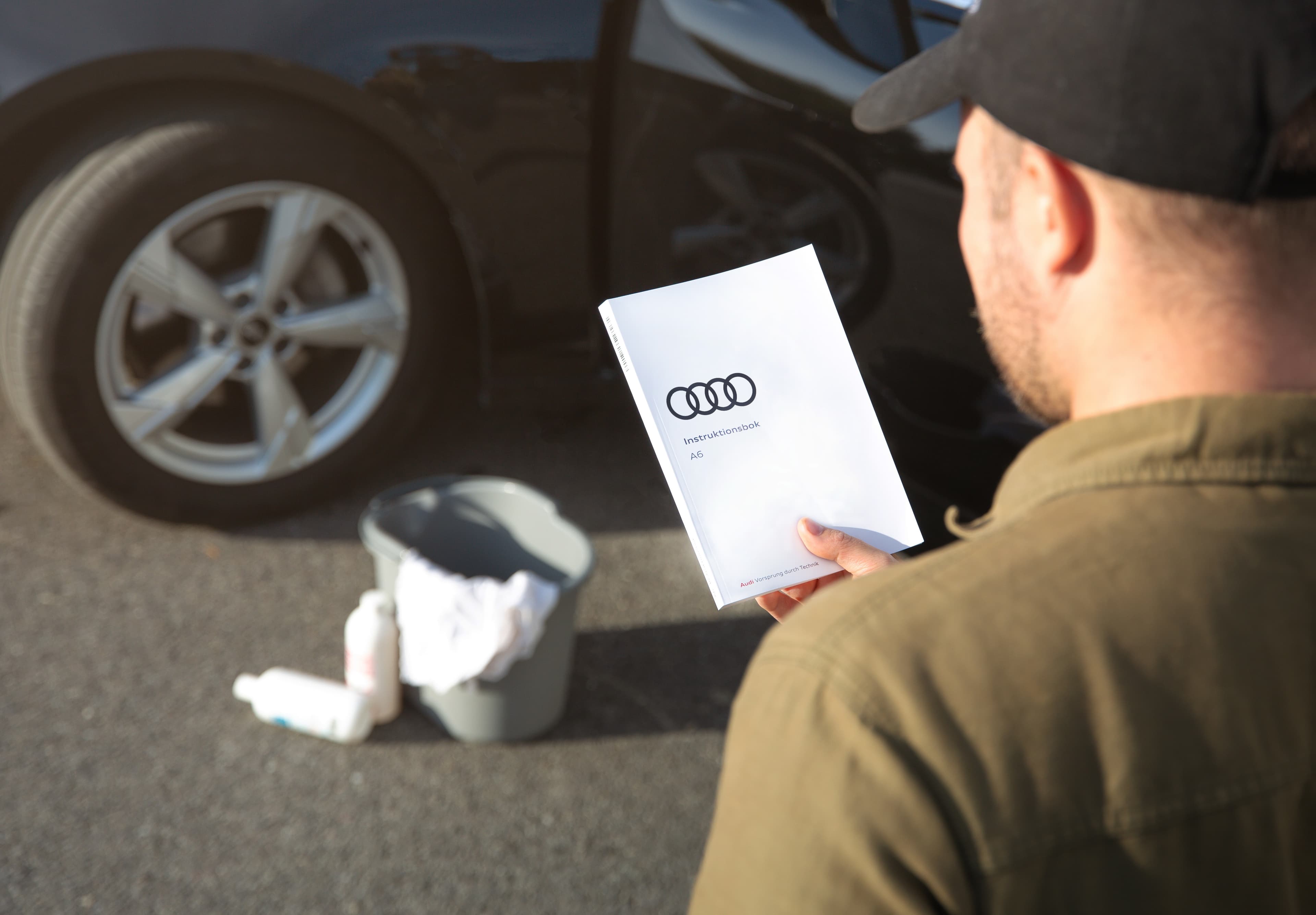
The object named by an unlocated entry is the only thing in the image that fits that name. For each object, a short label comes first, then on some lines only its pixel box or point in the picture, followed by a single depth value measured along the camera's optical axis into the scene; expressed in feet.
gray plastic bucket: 7.64
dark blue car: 7.91
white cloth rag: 7.37
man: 2.15
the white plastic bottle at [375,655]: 7.86
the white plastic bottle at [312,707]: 7.72
